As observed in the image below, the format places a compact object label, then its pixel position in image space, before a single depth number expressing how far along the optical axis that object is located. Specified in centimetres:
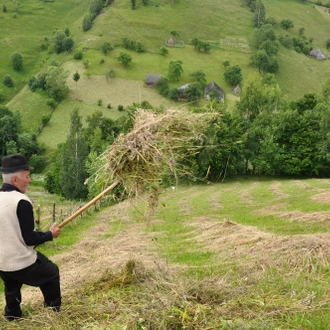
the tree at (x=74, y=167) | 4766
